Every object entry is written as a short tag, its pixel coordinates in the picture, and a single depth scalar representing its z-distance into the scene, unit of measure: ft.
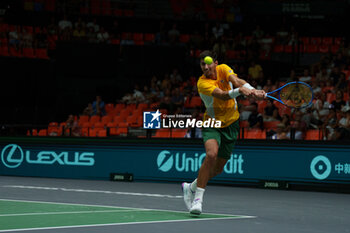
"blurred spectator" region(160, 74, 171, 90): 68.13
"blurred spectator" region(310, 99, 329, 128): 46.78
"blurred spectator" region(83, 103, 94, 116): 68.13
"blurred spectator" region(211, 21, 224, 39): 86.48
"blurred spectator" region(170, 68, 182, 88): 70.78
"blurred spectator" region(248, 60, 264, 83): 69.33
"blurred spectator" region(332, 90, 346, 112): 48.66
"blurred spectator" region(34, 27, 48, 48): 78.90
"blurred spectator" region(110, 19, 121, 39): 86.92
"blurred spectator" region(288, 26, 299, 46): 85.71
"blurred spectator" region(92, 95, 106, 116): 67.48
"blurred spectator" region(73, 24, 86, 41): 79.87
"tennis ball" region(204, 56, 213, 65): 27.68
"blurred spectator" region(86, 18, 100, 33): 86.28
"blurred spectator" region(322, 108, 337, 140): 44.28
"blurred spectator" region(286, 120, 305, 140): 46.45
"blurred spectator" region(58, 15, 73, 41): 80.02
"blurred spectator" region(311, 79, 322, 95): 55.98
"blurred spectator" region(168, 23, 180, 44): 82.58
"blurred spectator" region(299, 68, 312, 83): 59.88
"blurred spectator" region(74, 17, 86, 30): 84.14
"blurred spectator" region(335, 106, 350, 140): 43.39
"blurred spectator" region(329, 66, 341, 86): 57.93
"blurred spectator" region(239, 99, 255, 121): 52.19
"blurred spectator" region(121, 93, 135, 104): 68.85
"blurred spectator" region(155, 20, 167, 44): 82.33
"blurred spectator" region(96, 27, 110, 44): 80.08
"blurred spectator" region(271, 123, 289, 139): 46.36
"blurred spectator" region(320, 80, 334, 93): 56.18
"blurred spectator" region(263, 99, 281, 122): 50.65
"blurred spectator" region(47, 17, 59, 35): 82.12
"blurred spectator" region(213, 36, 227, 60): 78.23
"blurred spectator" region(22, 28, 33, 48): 77.77
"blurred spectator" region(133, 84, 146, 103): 67.46
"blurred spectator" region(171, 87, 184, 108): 56.65
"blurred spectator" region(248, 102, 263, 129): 49.01
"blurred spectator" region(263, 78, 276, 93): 55.12
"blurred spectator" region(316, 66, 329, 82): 58.64
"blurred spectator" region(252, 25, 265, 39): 86.69
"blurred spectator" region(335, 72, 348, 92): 54.71
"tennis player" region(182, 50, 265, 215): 27.76
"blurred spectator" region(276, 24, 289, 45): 87.04
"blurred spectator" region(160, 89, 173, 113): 55.01
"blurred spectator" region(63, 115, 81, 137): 54.54
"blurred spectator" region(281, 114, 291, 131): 47.16
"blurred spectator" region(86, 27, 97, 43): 79.43
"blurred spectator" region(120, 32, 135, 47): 82.84
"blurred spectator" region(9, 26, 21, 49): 76.64
